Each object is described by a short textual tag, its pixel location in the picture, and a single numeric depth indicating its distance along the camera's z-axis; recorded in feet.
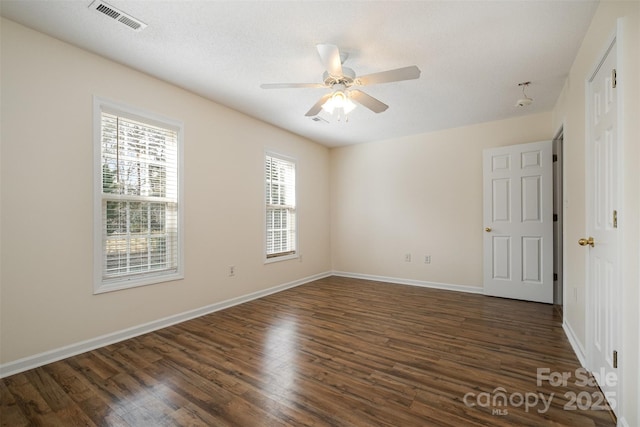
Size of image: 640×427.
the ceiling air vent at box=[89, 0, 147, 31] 6.57
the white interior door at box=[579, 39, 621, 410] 5.52
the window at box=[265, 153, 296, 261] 15.11
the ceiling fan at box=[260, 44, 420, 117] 6.95
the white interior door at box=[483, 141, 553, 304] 12.72
